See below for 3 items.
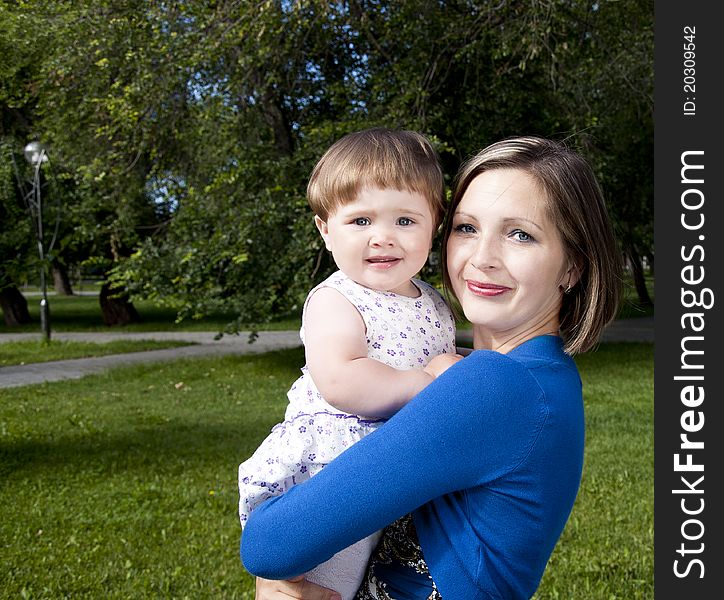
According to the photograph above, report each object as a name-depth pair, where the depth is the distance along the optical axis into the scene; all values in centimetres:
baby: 170
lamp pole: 1480
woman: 142
